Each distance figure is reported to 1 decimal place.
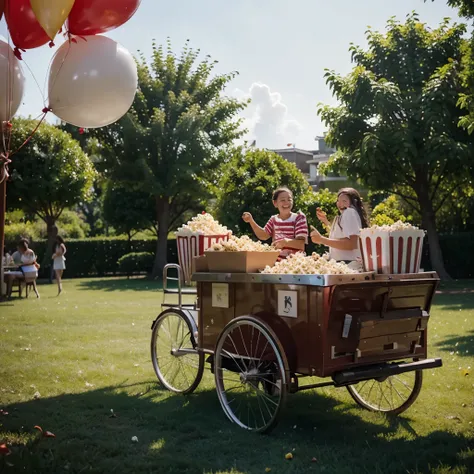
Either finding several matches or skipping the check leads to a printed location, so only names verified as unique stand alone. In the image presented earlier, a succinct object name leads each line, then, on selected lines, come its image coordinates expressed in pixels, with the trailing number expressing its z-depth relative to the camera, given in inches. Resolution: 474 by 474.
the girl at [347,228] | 228.5
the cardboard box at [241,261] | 207.3
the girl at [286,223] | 254.4
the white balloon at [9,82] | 221.6
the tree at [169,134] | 1053.8
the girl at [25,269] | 685.3
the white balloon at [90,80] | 221.0
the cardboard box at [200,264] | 227.6
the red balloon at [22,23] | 213.3
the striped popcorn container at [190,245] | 250.7
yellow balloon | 194.5
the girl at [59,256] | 759.1
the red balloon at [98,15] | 209.6
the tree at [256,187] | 897.5
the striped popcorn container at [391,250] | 191.0
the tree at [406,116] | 756.6
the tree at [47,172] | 1075.3
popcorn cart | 185.0
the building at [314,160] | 2258.4
